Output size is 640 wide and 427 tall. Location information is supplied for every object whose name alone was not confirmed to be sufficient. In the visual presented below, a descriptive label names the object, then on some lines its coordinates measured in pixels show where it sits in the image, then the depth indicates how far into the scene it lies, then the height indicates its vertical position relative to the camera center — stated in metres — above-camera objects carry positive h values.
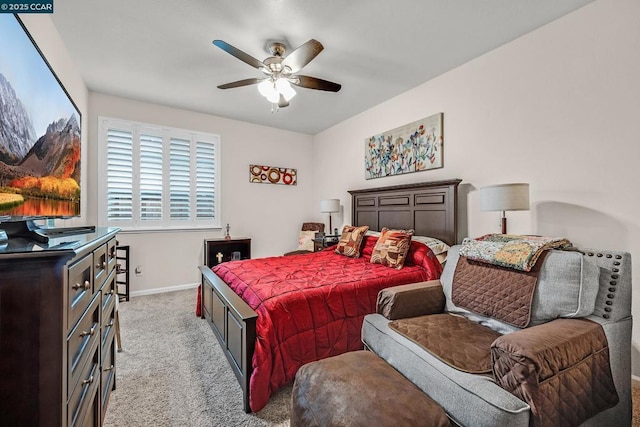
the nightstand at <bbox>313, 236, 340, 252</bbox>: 4.25 -0.41
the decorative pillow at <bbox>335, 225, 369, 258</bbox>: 3.31 -0.34
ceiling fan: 2.35 +1.30
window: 3.77 +0.56
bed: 1.75 -0.63
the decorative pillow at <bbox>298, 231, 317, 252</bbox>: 4.87 -0.46
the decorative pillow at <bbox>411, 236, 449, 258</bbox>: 2.91 -0.32
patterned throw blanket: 1.53 -0.21
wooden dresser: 0.78 -0.35
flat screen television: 1.18 +0.41
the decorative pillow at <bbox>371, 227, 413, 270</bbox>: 2.76 -0.35
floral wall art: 3.30 +0.87
